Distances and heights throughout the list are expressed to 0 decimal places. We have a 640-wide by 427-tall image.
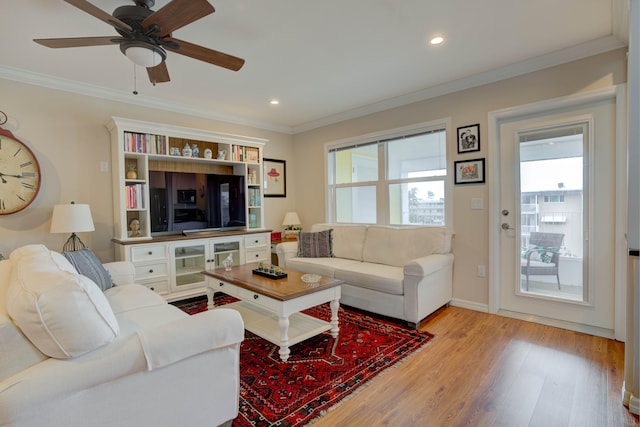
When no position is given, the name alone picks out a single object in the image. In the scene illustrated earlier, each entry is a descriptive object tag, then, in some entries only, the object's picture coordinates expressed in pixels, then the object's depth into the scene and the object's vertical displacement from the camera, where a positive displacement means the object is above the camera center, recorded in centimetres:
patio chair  292 -47
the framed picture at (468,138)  329 +74
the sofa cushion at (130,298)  219 -65
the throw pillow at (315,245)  404 -46
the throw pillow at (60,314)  107 -36
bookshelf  334 +65
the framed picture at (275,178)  499 +53
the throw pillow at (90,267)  236 -43
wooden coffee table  229 -72
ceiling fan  162 +105
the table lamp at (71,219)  285 -6
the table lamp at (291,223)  501 -22
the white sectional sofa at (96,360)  106 -58
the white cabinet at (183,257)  337 -56
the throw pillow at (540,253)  295 -45
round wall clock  290 +36
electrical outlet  326 -67
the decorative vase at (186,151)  385 +74
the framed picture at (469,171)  327 +39
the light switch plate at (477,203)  328 +5
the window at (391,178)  370 +41
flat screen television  371 +11
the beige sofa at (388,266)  290 -64
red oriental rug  178 -112
